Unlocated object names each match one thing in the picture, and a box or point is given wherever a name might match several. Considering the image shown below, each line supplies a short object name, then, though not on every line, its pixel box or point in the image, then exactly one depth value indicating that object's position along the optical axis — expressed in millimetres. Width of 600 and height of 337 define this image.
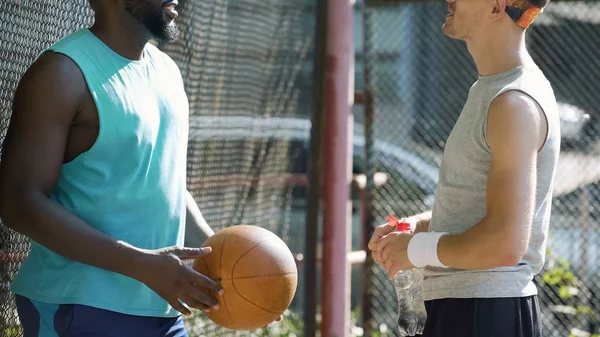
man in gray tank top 4854
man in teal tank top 5113
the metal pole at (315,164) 10313
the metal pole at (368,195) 11767
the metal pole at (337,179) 10133
